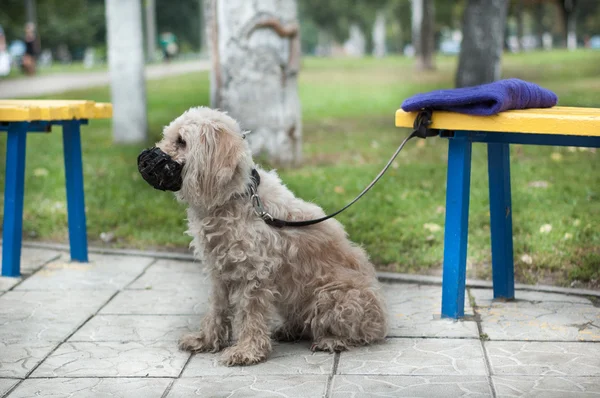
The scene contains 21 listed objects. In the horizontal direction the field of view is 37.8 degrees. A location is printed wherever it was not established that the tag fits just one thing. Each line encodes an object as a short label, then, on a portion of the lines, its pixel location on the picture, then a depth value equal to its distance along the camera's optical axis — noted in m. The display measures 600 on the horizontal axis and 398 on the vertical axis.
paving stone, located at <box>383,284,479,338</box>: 5.03
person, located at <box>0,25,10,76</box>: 31.92
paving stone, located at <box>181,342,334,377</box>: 4.43
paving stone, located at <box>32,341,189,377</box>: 4.46
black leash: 4.57
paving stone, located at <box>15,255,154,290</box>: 6.21
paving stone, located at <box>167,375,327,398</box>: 4.11
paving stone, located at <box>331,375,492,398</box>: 4.06
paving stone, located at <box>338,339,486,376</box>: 4.39
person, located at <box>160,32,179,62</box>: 42.72
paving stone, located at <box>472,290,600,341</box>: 4.94
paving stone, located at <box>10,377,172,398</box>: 4.14
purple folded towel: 4.64
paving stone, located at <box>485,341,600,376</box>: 4.33
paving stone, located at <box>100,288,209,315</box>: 5.61
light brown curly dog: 4.36
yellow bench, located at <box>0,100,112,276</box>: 6.09
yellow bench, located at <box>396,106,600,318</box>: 4.57
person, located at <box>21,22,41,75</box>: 32.19
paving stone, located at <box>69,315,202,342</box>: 5.07
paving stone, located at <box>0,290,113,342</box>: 5.14
